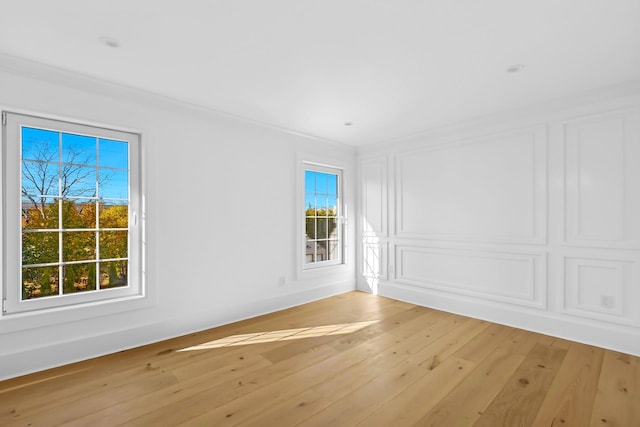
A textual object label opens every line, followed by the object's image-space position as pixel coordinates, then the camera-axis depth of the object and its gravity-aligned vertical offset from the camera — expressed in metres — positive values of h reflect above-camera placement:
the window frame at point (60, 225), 2.43 -0.05
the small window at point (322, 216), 4.65 -0.06
